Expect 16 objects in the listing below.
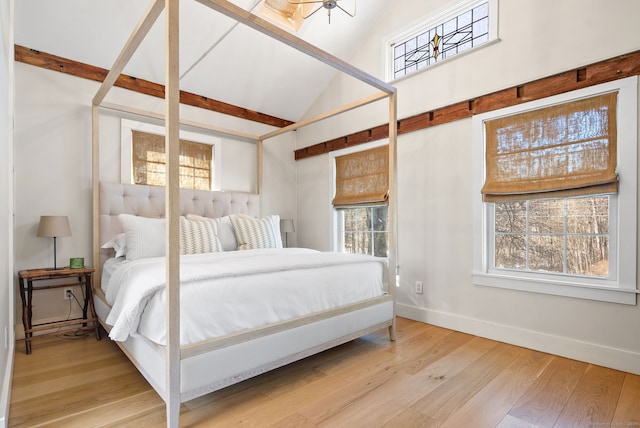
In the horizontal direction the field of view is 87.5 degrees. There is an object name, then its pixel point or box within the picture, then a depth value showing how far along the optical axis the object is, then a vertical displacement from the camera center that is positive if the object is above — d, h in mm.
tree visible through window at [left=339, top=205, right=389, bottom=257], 3939 -218
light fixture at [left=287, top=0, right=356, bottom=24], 2877 +1817
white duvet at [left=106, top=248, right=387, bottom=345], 1708 -466
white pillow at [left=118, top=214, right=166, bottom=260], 2732 -192
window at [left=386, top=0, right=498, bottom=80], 3047 +1747
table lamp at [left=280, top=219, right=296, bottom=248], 4434 -177
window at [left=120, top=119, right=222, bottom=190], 3396 +706
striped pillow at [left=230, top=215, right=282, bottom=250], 3402 -206
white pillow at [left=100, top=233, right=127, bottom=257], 2883 -272
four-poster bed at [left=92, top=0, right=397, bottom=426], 1571 -675
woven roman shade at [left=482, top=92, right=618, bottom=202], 2354 +461
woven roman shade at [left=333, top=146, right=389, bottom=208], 3811 +412
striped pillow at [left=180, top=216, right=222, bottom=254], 2955 -220
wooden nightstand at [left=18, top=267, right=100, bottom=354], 2564 -682
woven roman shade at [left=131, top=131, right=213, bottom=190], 3506 +581
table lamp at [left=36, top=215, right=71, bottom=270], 2715 -106
